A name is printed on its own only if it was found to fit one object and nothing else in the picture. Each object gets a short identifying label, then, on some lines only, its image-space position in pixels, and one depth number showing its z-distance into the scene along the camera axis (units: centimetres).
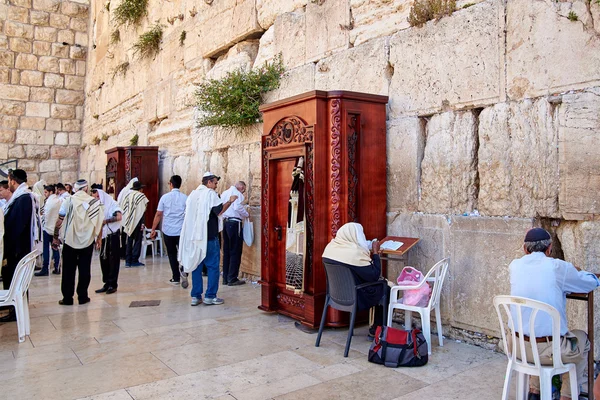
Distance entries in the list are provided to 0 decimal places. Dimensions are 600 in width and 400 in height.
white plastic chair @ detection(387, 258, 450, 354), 399
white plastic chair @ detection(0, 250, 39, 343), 438
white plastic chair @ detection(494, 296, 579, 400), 267
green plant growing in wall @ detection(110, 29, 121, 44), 1296
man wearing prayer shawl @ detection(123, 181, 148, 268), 839
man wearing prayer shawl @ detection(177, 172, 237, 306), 571
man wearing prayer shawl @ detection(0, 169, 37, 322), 505
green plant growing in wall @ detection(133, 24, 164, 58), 1070
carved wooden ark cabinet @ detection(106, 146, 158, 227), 996
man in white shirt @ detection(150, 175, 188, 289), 716
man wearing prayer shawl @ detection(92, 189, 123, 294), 639
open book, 447
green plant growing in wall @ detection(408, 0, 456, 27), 460
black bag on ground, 369
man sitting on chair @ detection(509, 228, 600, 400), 276
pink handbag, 410
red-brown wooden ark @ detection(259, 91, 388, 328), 467
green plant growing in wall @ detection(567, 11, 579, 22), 368
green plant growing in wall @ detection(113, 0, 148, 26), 1151
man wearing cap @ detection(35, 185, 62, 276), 786
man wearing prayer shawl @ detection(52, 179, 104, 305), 573
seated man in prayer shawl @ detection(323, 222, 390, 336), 396
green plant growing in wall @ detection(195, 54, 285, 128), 704
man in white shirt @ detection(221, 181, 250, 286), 695
